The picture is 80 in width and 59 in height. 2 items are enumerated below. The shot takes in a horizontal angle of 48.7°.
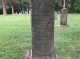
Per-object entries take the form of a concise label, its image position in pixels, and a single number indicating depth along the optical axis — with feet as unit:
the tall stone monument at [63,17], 19.14
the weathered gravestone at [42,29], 6.83
